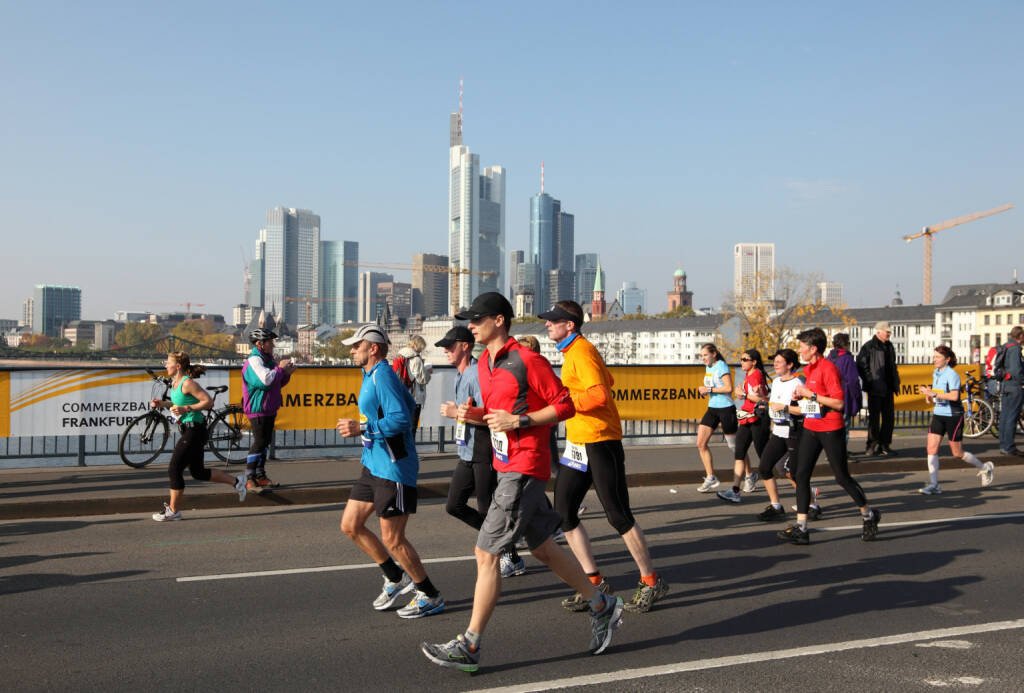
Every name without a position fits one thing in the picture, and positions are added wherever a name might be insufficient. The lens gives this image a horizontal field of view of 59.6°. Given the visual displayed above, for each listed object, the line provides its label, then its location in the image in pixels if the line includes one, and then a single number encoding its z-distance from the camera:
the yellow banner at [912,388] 19.02
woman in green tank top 9.01
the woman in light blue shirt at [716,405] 10.95
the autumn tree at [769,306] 70.69
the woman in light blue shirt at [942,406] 11.27
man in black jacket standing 14.88
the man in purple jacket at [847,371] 13.70
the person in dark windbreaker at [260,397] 10.23
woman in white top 9.08
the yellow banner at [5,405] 12.85
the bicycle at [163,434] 12.97
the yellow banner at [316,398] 14.33
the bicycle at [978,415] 17.66
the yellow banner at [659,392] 16.23
